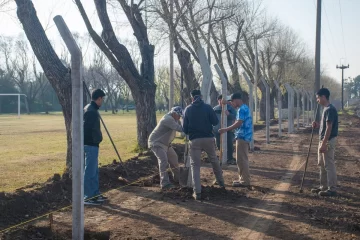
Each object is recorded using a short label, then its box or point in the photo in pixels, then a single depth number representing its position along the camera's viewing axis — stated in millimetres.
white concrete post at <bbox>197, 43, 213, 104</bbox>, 10609
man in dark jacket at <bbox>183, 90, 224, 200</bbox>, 8727
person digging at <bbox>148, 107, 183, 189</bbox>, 9555
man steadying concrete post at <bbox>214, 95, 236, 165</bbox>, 13861
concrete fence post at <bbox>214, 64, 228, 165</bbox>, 11988
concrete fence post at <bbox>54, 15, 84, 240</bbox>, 5676
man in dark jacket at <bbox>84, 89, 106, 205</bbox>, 8359
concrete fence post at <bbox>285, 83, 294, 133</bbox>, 23888
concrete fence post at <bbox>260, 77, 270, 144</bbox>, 18920
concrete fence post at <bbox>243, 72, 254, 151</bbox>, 16502
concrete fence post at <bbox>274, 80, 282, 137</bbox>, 22552
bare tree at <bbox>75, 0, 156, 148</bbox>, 15469
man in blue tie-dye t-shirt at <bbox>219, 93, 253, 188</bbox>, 9969
